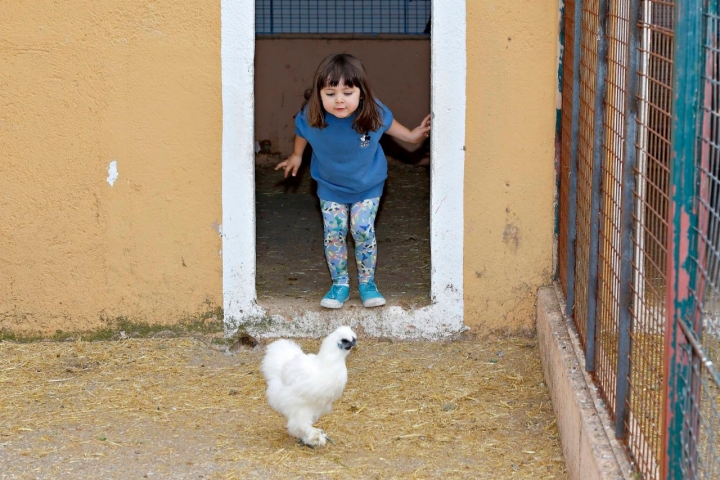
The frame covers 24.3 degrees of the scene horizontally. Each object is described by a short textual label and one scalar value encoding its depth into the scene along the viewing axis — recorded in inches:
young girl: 358.5
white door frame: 351.5
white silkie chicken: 272.0
